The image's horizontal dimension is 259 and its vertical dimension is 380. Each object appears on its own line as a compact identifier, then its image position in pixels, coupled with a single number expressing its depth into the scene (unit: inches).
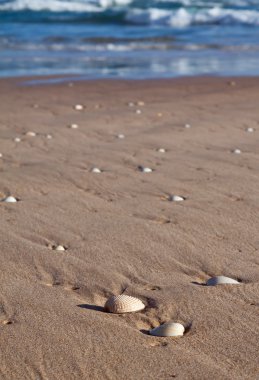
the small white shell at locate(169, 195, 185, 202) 249.9
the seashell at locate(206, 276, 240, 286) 172.2
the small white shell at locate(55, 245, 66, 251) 200.3
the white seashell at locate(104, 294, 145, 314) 156.3
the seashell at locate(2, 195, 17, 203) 248.2
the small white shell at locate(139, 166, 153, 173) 293.0
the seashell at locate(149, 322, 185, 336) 145.2
